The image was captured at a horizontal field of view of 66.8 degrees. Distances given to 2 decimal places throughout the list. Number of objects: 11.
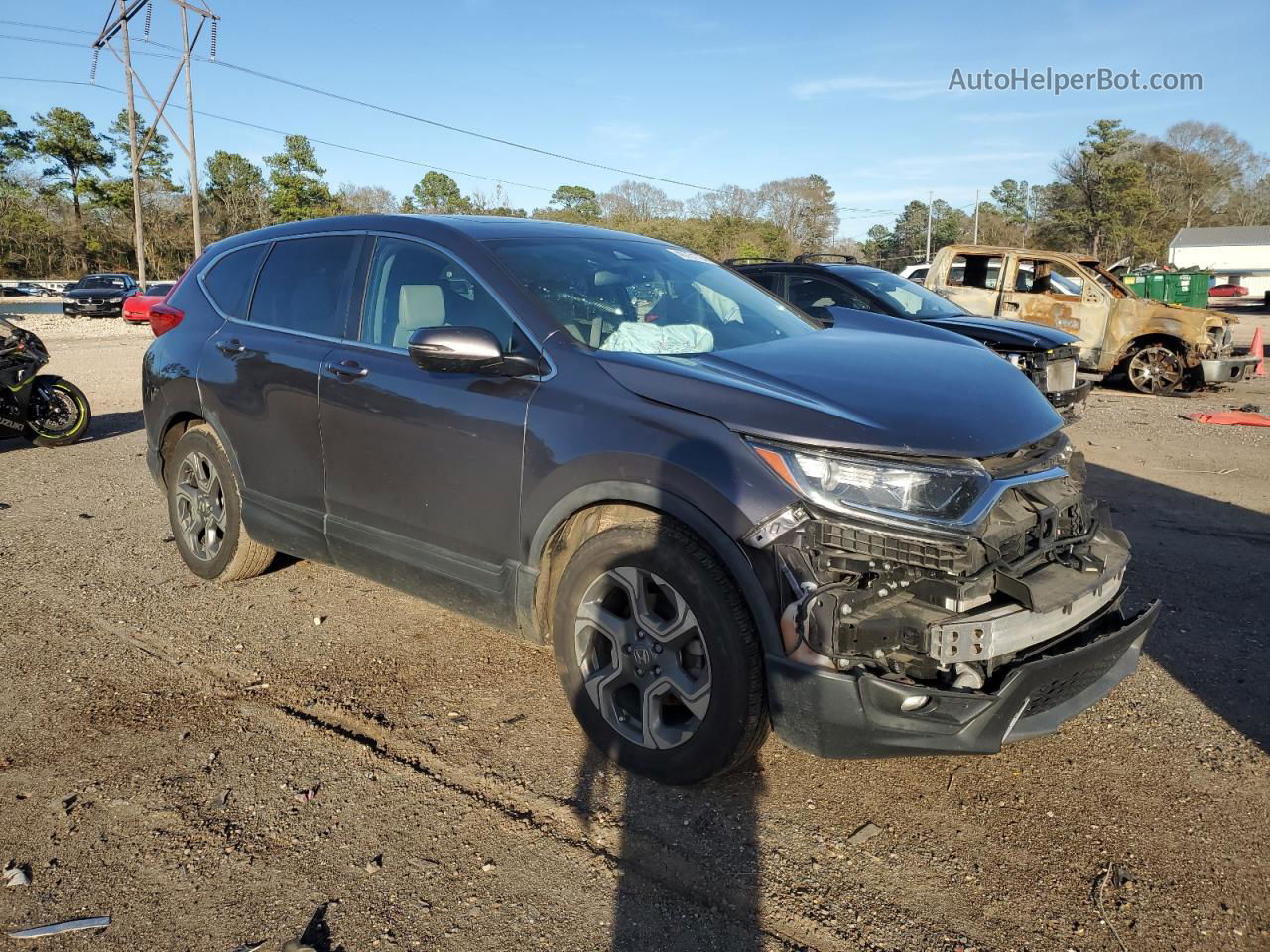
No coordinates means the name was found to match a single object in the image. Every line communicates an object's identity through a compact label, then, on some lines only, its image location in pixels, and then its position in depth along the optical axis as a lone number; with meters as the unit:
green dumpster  25.95
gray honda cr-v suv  2.70
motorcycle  8.99
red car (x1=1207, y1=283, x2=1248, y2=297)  55.44
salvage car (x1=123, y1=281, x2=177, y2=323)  22.58
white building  79.50
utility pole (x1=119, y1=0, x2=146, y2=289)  36.09
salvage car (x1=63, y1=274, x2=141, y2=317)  31.41
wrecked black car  9.15
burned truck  12.90
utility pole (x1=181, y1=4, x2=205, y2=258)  33.88
